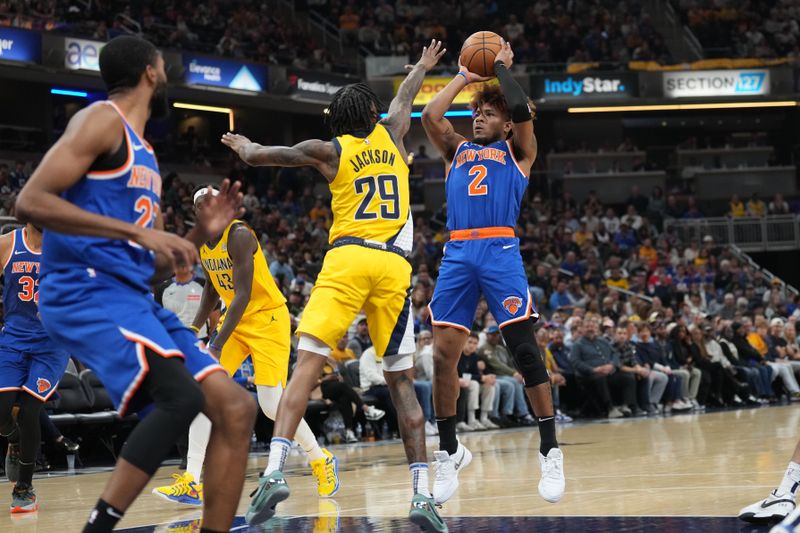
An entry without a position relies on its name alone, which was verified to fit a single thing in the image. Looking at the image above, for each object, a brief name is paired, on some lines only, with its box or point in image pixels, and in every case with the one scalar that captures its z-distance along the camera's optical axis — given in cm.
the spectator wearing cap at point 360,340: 1399
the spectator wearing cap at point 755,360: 1834
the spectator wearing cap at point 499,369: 1475
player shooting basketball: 629
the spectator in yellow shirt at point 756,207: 2905
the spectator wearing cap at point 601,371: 1548
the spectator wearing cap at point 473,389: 1391
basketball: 668
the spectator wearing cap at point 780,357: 1862
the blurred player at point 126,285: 368
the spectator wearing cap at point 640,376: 1616
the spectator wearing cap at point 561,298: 1990
